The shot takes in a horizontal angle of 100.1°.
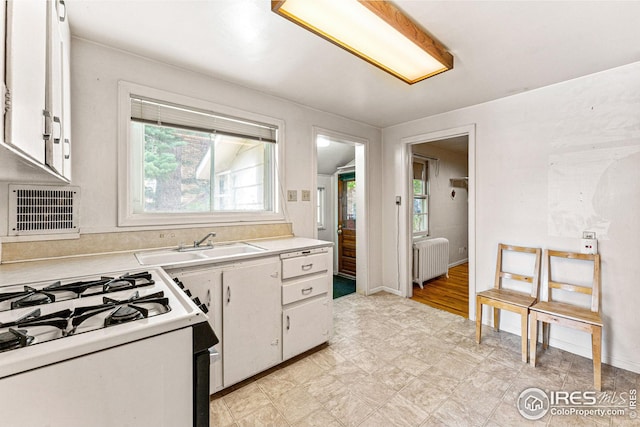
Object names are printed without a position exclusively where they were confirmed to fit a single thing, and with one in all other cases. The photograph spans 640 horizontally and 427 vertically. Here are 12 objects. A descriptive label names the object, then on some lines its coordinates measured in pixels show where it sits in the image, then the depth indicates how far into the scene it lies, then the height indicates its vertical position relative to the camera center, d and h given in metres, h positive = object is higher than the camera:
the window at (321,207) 4.89 +0.09
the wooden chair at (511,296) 2.16 -0.75
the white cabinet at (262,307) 1.72 -0.70
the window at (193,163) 2.03 +0.43
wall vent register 1.57 +0.02
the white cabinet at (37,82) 0.59 +0.37
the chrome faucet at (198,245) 2.05 -0.27
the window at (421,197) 4.61 +0.26
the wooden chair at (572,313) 1.83 -0.76
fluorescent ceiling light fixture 1.34 +1.04
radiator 4.04 -0.75
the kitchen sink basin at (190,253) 1.84 -0.31
